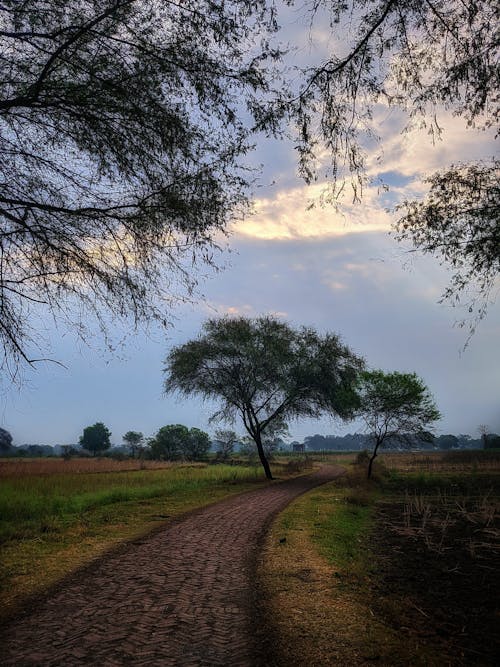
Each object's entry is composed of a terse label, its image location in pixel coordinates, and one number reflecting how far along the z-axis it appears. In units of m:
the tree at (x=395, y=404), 27.80
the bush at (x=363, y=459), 41.12
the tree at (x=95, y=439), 90.62
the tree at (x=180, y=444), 56.25
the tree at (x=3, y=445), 51.97
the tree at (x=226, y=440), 45.84
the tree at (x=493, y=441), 74.33
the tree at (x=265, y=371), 26.08
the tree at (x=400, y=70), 4.62
